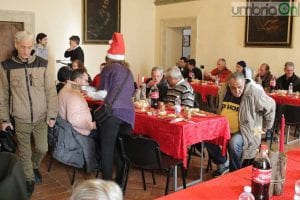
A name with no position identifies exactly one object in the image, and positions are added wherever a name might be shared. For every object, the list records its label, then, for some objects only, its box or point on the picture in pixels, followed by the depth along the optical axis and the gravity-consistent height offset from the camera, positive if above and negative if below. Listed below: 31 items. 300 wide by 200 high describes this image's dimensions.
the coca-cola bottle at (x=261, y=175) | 1.58 -0.50
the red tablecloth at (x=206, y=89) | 6.72 -0.55
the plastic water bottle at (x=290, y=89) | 6.02 -0.48
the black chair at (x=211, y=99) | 6.64 -0.74
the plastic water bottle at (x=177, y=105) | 3.77 -0.50
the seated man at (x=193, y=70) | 8.08 -0.25
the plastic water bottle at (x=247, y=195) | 1.56 -0.58
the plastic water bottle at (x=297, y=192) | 1.59 -0.58
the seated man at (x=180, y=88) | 4.25 -0.34
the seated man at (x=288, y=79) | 6.54 -0.34
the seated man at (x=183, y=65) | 8.25 -0.14
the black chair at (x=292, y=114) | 5.04 -0.74
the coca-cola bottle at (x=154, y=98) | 4.32 -0.47
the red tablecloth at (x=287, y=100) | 5.50 -0.60
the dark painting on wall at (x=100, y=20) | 8.74 +0.91
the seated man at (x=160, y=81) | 5.17 -0.33
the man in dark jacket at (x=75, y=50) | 7.38 +0.13
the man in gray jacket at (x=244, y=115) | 3.49 -0.54
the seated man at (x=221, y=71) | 7.93 -0.25
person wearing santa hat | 3.27 -0.39
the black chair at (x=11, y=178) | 1.72 -0.59
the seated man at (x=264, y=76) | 6.89 -0.31
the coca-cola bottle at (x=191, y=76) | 7.80 -0.37
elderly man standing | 3.14 -0.37
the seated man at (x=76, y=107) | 3.63 -0.50
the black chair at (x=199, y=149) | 4.07 -1.06
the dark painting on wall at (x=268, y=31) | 7.28 +0.60
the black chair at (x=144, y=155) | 3.00 -0.81
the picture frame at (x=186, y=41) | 10.64 +0.52
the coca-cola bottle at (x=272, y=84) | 6.21 -0.41
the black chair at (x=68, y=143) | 3.54 -0.84
